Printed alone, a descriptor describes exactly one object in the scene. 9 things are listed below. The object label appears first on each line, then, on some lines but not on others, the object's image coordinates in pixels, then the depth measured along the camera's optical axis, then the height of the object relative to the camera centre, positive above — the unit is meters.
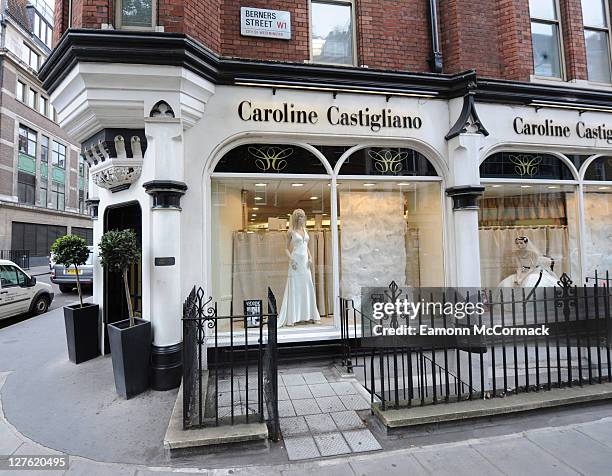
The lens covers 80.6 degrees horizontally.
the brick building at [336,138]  5.08 +2.06
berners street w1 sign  6.10 +4.05
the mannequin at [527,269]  6.93 -0.31
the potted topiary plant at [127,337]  4.54 -0.95
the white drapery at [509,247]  7.44 +0.14
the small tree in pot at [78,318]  5.97 -0.89
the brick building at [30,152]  28.16 +10.25
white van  9.52 -0.75
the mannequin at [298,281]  6.36 -0.38
